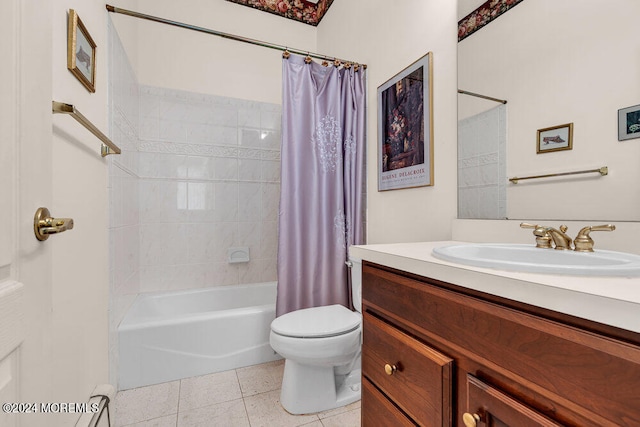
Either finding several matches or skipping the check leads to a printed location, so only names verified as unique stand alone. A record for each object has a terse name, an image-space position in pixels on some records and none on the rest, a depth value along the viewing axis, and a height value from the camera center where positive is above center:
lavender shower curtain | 1.72 +0.19
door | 0.43 +0.02
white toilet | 1.33 -0.66
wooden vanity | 0.38 -0.26
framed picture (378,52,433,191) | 1.42 +0.46
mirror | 0.80 +0.35
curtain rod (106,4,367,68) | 1.50 +1.05
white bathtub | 1.59 -0.77
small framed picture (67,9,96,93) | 1.01 +0.62
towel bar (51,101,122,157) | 0.83 +0.30
